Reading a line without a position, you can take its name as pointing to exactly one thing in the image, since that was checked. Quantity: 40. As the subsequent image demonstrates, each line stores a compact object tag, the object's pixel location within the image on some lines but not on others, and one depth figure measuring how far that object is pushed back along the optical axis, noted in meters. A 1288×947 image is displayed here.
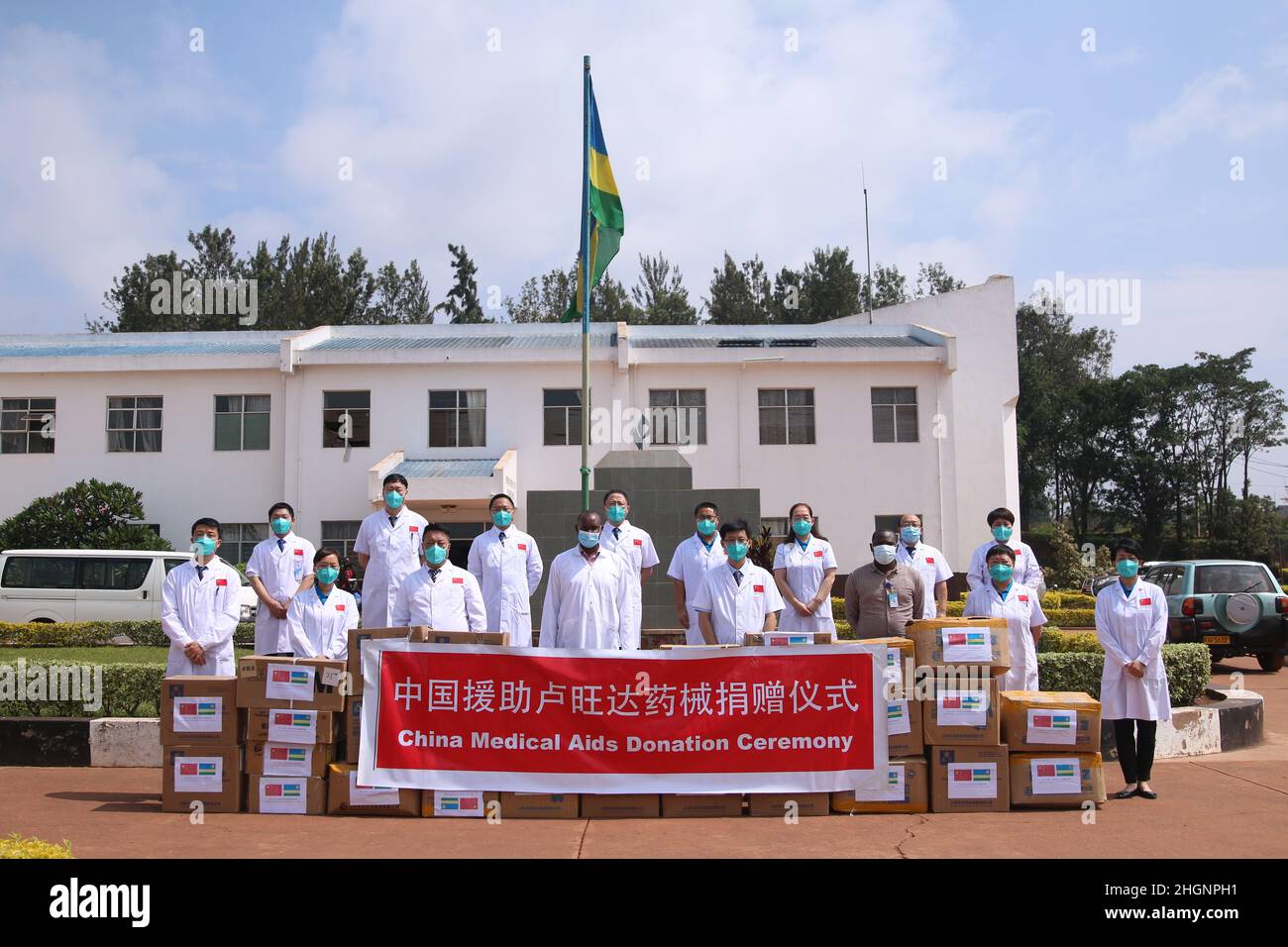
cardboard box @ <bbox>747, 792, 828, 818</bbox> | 6.16
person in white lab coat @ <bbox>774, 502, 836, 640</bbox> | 7.98
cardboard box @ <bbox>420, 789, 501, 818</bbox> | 6.16
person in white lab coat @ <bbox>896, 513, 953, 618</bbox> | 8.06
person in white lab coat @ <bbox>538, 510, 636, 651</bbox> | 7.20
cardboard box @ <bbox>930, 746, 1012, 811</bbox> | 6.30
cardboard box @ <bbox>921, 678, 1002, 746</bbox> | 6.28
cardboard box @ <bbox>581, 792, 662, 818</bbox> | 6.14
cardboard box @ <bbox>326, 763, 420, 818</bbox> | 6.19
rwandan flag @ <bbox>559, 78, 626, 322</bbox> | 14.58
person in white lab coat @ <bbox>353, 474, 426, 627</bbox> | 8.04
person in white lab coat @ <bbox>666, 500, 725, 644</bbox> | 8.21
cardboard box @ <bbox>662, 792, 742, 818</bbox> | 6.15
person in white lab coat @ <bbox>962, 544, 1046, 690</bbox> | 7.23
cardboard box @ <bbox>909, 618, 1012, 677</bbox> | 6.38
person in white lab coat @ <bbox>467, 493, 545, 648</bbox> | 8.05
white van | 16.39
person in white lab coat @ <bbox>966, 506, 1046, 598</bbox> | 7.56
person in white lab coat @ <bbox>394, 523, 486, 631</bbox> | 7.13
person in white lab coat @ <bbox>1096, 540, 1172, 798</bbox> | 6.74
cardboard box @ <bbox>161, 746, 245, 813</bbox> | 6.35
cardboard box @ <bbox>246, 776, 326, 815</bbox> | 6.30
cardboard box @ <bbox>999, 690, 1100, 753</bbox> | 6.30
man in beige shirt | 7.21
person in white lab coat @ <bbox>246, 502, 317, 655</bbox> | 7.79
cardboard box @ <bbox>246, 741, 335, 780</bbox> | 6.31
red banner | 6.14
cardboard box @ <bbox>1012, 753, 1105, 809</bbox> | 6.31
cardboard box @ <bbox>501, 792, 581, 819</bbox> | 6.11
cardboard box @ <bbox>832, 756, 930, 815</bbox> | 6.25
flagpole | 14.63
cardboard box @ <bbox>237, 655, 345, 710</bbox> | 6.34
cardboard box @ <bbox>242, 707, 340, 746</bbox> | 6.32
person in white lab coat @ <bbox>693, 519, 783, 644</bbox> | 7.54
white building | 22.86
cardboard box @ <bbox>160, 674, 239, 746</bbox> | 6.39
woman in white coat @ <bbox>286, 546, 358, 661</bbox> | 7.47
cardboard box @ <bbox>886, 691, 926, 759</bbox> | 6.26
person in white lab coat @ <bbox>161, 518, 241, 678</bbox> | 7.24
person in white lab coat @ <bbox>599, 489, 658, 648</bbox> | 8.12
